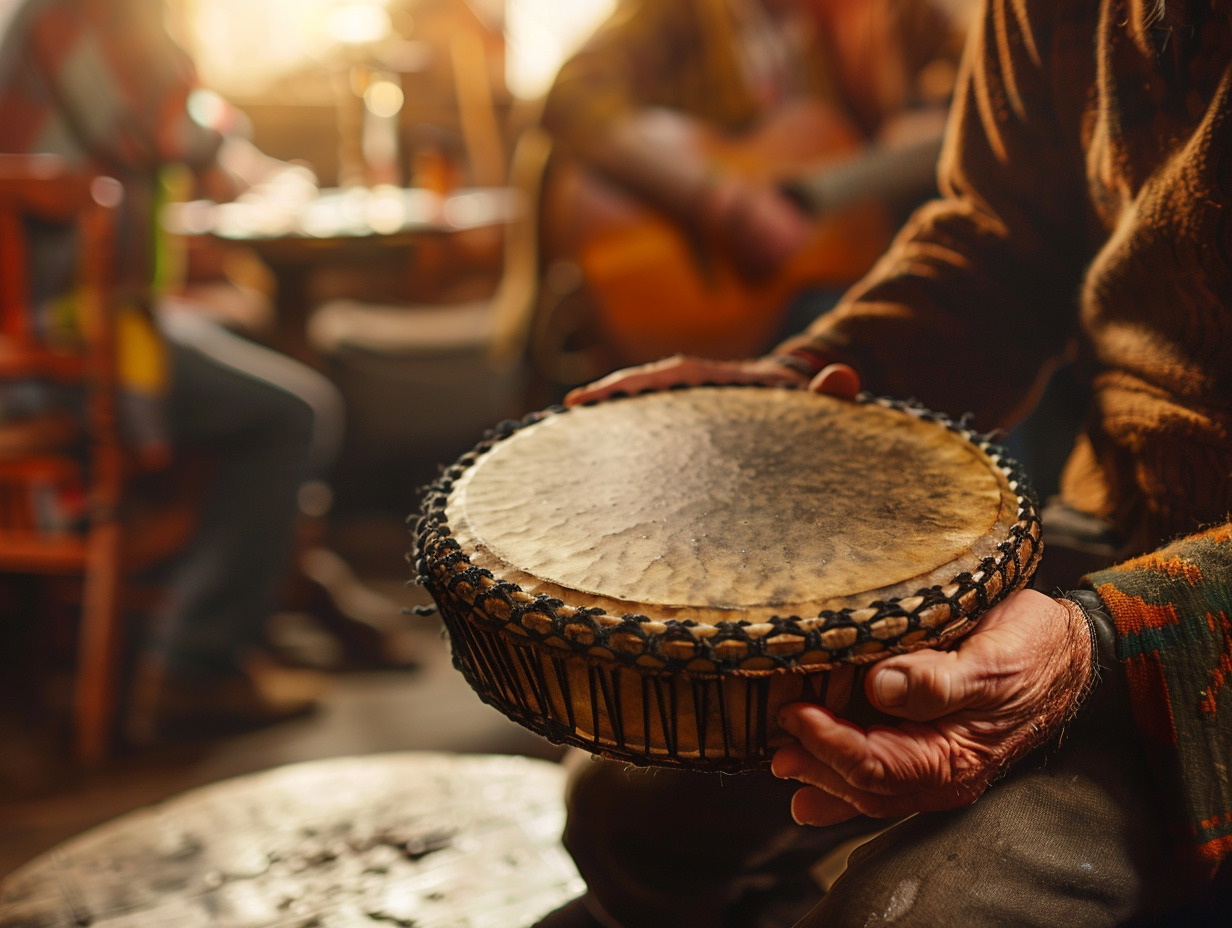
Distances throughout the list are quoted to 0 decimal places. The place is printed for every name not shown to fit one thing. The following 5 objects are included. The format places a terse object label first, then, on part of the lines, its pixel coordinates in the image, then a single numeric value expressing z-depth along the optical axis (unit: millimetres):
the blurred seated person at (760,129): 2211
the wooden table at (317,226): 2395
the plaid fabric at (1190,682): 687
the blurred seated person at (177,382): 1911
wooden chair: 1724
